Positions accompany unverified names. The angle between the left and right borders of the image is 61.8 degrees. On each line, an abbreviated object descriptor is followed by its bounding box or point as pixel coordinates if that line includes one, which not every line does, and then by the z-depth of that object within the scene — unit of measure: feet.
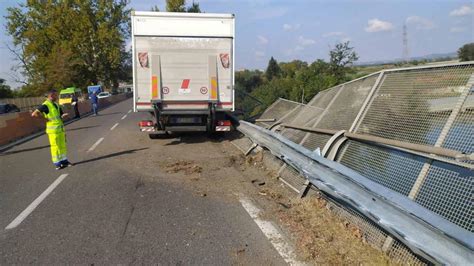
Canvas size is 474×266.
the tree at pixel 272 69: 296.92
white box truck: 35.53
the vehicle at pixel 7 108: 128.57
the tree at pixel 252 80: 211.39
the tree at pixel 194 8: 130.47
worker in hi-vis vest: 28.35
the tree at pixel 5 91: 208.76
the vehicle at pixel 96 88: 182.35
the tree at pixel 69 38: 209.05
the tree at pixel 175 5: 124.98
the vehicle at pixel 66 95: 127.26
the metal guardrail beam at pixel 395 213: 9.09
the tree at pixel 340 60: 140.12
